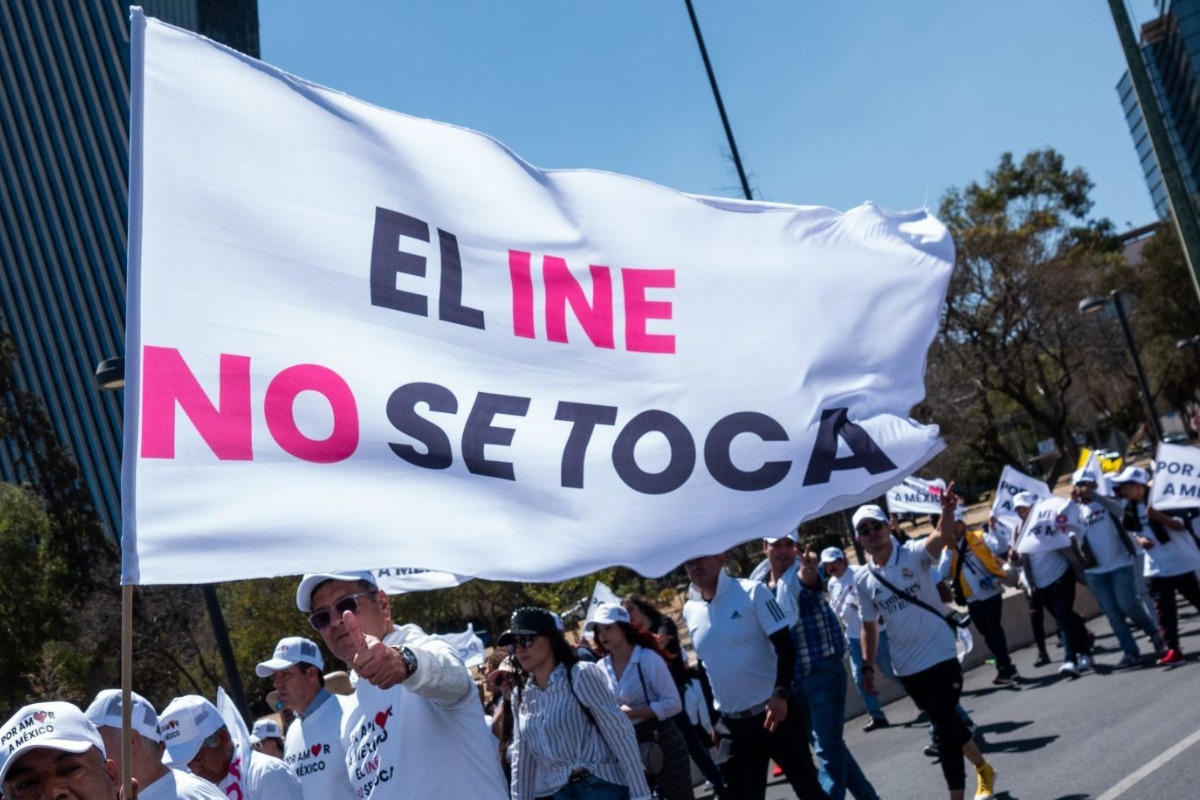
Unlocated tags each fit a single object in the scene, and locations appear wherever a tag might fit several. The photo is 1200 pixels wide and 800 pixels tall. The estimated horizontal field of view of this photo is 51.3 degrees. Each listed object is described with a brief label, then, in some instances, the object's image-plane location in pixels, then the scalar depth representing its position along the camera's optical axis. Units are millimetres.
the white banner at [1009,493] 14919
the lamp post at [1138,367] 29266
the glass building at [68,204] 81625
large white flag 3201
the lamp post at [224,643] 12117
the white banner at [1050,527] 12805
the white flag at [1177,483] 12039
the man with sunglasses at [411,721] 3727
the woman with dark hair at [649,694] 7117
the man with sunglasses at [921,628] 7430
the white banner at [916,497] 14400
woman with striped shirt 5652
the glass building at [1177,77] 81562
